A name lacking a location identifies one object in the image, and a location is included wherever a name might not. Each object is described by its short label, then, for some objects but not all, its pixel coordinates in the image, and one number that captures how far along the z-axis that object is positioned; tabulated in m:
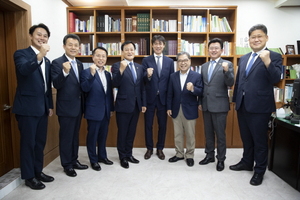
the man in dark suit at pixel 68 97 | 2.35
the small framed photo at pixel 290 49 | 3.94
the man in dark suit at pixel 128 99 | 2.70
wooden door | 2.39
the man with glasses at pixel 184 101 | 2.74
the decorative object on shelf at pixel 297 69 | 3.94
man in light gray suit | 2.61
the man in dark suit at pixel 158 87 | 2.95
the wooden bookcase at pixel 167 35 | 3.63
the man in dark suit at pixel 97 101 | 2.54
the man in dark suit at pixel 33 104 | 2.04
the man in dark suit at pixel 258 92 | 2.26
